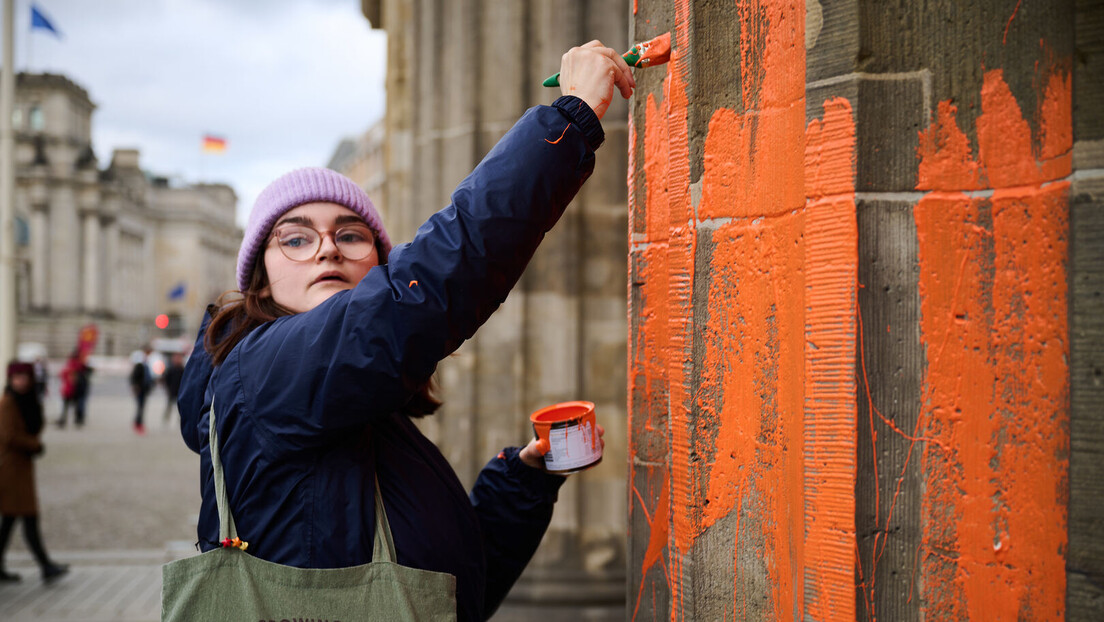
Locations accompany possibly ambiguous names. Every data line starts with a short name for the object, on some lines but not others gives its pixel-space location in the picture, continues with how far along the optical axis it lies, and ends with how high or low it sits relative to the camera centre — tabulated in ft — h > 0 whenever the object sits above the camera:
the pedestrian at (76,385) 55.42 -4.92
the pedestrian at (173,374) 55.58 -4.10
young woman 4.42 -0.32
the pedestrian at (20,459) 19.33 -3.47
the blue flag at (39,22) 53.49 +18.55
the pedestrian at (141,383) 53.31 -4.63
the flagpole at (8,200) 28.84 +3.93
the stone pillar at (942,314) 4.32 +0.01
